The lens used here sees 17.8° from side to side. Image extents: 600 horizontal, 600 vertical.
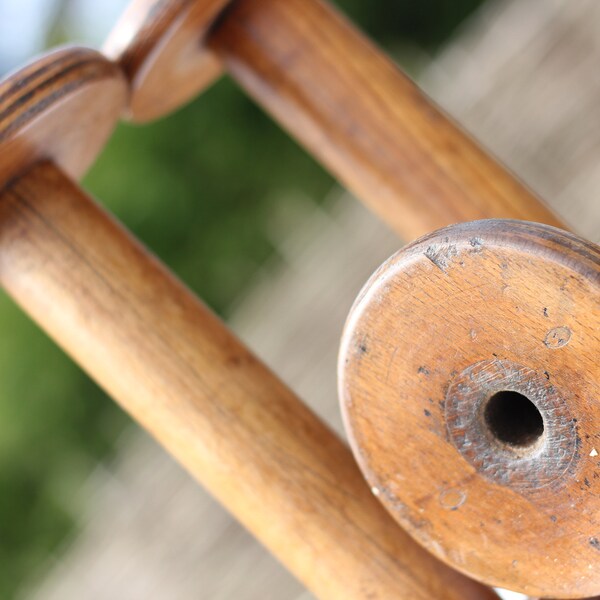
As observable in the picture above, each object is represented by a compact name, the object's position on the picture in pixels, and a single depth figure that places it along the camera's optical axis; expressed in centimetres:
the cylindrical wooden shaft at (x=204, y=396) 49
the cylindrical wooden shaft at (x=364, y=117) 55
